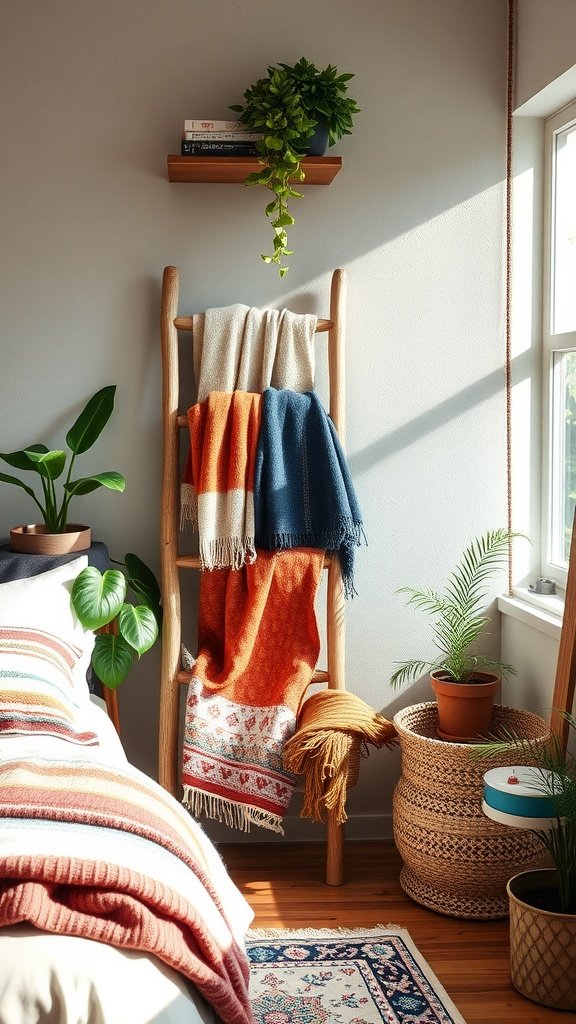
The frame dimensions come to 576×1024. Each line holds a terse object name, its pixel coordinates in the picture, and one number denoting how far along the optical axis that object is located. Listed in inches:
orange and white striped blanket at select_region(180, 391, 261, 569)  105.7
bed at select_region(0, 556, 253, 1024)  50.2
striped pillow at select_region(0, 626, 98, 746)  78.0
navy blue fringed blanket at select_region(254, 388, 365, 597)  105.4
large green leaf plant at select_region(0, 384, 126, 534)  104.0
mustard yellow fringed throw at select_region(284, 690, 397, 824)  98.7
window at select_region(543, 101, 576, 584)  111.2
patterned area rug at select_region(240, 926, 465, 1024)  81.3
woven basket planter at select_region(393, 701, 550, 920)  96.8
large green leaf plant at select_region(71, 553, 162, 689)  96.8
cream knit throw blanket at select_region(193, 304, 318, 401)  108.6
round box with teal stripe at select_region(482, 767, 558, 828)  84.3
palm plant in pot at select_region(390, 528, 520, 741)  104.5
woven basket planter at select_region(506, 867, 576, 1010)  80.9
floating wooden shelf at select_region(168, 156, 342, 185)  104.9
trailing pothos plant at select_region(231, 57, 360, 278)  102.4
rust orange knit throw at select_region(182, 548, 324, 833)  103.9
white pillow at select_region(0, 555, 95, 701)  90.4
